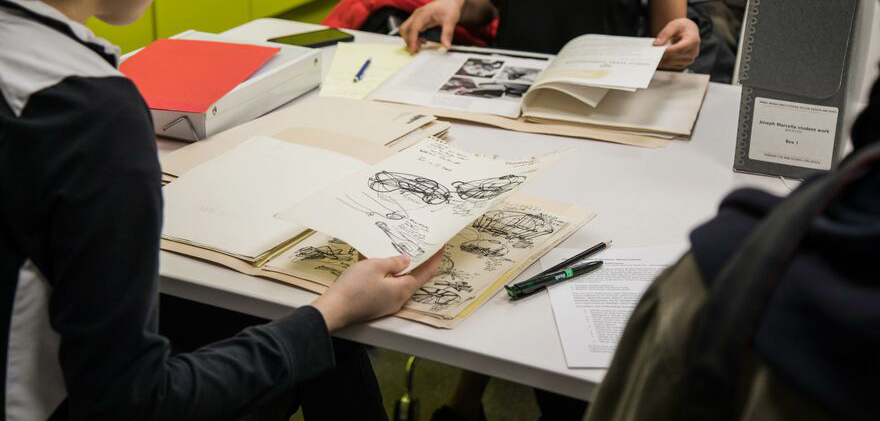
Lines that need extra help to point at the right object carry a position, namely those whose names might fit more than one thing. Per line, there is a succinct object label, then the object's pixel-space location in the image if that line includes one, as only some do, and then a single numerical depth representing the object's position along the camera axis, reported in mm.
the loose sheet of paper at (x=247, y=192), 963
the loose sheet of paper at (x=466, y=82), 1419
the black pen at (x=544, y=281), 881
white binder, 1237
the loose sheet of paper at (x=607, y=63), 1294
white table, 799
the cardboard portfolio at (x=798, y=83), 1095
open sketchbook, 906
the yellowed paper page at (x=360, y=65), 1485
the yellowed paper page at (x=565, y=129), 1280
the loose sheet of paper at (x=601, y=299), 804
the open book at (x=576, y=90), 1314
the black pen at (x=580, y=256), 924
